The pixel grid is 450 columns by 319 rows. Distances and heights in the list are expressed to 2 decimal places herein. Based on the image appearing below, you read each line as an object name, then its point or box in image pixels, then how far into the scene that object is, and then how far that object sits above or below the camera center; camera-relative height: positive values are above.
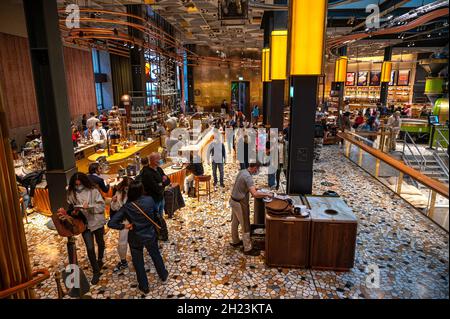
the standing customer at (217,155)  7.27 -1.54
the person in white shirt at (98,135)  9.32 -1.35
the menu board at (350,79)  25.29 +0.73
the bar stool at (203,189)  6.57 -2.09
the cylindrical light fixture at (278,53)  7.62 +0.87
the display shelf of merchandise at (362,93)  24.94 -0.42
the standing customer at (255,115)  18.03 -1.51
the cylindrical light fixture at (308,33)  3.72 +0.66
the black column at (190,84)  23.22 +0.40
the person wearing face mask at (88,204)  3.82 -1.39
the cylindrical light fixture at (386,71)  14.59 +0.78
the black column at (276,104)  9.21 -0.49
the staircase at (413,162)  7.63 -2.05
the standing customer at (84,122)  12.60 -1.29
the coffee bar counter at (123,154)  7.43 -1.67
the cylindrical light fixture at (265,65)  9.46 +0.74
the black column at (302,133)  4.42 -0.64
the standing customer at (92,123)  10.85 -1.14
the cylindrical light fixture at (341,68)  12.59 +0.81
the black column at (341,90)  14.98 -0.10
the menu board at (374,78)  23.95 +0.75
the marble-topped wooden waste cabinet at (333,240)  3.80 -1.88
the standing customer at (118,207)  4.10 -1.59
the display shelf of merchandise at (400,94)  23.53 -0.49
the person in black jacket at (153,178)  4.31 -1.27
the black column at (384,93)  18.34 -0.31
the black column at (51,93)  4.77 -0.04
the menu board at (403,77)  23.20 +0.78
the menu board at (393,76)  23.52 +0.87
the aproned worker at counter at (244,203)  4.24 -1.59
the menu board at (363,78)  24.59 +0.78
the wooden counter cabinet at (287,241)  3.90 -1.93
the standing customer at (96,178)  4.46 -1.26
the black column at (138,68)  9.67 +0.70
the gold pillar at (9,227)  2.04 -0.92
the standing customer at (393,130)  10.12 -1.42
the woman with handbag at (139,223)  3.40 -1.46
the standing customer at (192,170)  6.96 -1.89
